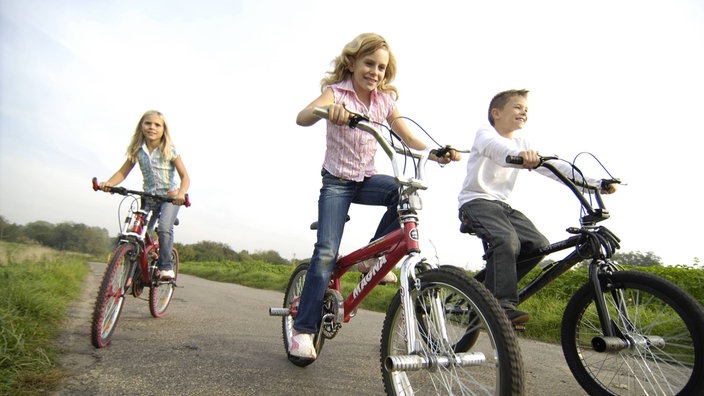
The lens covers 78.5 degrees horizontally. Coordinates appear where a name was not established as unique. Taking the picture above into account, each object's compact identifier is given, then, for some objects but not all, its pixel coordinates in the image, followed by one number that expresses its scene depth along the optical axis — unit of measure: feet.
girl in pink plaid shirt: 9.30
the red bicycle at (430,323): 5.49
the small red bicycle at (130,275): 10.88
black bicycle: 7.03
